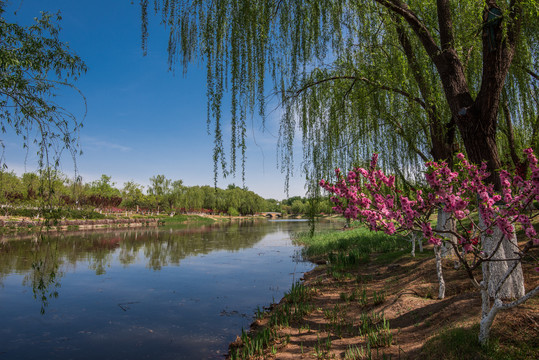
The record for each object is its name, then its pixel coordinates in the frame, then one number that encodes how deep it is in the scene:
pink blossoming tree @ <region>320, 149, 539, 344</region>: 2.64
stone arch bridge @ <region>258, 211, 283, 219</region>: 93.36
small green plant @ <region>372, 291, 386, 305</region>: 5.90
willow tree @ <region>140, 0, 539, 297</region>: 3.17
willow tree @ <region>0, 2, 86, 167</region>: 3.46
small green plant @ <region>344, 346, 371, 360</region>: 3.50
